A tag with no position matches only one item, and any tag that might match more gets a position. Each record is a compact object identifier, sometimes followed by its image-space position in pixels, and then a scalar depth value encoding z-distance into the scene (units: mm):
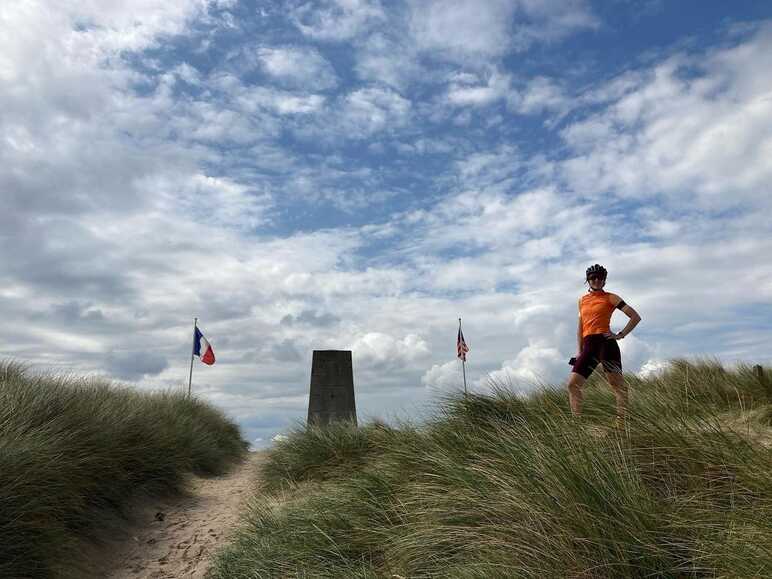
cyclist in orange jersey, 7113
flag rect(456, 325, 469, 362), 19859
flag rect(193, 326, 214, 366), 21062
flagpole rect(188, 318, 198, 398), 21056
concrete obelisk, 15984
